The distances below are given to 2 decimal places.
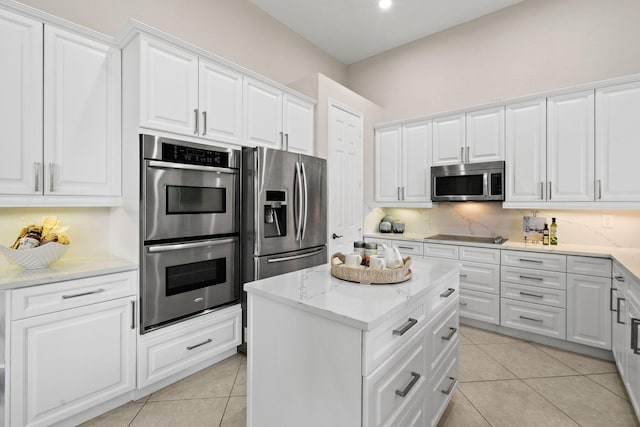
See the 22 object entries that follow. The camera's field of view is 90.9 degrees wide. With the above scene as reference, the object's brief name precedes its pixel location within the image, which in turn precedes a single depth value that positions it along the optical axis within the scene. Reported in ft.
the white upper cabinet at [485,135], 10.82
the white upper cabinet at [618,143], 8.63
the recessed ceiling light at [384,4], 11.21
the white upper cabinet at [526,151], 10.04
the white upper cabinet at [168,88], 6.88
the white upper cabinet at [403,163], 12.59
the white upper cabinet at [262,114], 9.04
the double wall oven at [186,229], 6.92
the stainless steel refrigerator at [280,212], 8.70
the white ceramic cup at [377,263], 5.07
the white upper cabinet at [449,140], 11.64
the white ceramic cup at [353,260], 5.26
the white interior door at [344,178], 11.65
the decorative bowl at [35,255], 5.91
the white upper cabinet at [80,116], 6.45
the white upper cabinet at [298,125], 10.26
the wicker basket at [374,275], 4.96
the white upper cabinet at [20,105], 5.94
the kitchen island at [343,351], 3.67
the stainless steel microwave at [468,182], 10.82
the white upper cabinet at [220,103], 7.96
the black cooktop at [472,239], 11.14
